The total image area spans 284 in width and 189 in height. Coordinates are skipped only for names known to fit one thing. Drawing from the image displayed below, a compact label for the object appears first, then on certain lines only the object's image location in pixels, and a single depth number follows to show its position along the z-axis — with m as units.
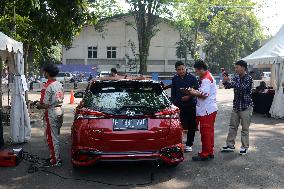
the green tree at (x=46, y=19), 12.88
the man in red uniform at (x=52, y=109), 6.57
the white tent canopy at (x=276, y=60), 13.89
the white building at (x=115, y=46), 51.44
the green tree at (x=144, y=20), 35.19
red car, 5.81
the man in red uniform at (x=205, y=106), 7.07
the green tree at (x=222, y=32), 48.16
